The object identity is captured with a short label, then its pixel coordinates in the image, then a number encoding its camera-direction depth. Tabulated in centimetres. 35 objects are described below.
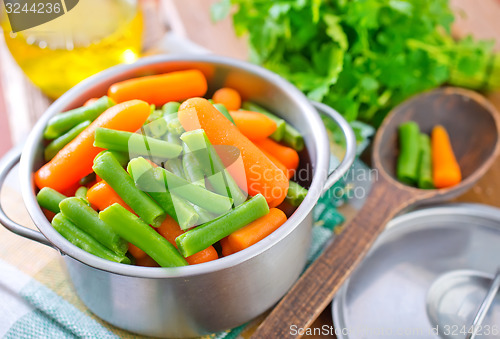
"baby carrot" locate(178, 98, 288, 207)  44
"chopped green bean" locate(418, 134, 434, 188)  52
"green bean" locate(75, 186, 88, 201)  44
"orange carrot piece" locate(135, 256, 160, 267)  43
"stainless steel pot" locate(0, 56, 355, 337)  41
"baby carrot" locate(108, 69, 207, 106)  47
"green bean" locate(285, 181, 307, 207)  45
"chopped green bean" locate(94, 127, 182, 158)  43
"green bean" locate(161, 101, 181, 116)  46
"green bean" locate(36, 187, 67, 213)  44
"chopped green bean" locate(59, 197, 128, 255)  42
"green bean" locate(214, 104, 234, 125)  46
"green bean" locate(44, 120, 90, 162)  46
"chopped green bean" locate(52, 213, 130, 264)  42
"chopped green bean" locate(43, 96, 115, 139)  46
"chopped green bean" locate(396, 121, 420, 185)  52
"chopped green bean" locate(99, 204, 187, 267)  42
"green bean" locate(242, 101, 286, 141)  47
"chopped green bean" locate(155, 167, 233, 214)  43
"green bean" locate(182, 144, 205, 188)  43
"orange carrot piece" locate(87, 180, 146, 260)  43
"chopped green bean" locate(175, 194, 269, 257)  42
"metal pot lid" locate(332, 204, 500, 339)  46
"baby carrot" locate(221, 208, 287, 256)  43
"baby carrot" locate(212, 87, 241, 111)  48
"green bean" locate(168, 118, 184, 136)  44
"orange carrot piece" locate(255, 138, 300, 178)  47
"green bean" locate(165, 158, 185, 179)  44
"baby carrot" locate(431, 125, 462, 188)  52
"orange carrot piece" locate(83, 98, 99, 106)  47
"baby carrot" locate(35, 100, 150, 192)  44
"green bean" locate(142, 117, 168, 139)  44
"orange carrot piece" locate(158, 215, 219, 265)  43
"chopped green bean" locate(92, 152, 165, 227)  42
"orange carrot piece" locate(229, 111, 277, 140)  46
